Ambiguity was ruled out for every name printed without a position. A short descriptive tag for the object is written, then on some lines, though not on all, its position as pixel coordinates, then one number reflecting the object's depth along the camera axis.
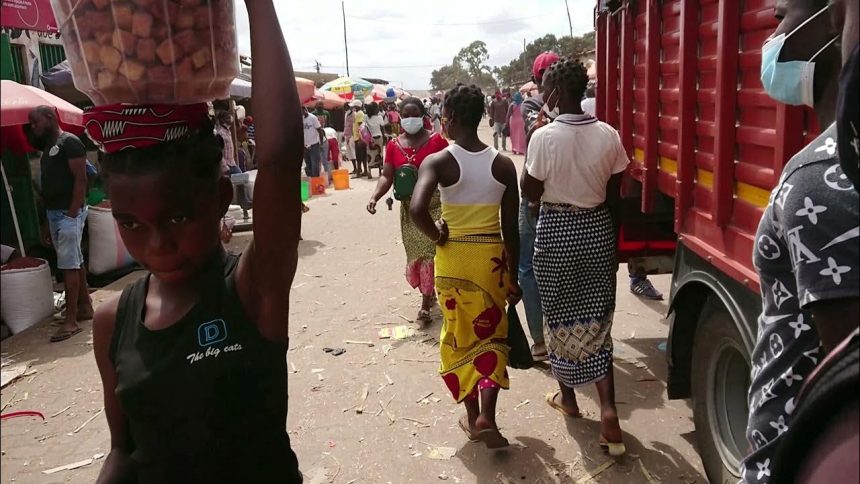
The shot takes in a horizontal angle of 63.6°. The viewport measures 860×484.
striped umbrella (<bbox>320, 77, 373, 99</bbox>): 23.62
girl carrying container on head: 1.42
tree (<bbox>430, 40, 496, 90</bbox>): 96.85
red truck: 2.52
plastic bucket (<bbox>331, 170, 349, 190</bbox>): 15.64
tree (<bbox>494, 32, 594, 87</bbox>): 59.44
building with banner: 6.60
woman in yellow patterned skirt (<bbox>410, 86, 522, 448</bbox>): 3.78
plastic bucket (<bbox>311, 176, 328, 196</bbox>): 14.90
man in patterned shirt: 1.26
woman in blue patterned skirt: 3.66
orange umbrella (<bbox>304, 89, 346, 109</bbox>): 21.22
